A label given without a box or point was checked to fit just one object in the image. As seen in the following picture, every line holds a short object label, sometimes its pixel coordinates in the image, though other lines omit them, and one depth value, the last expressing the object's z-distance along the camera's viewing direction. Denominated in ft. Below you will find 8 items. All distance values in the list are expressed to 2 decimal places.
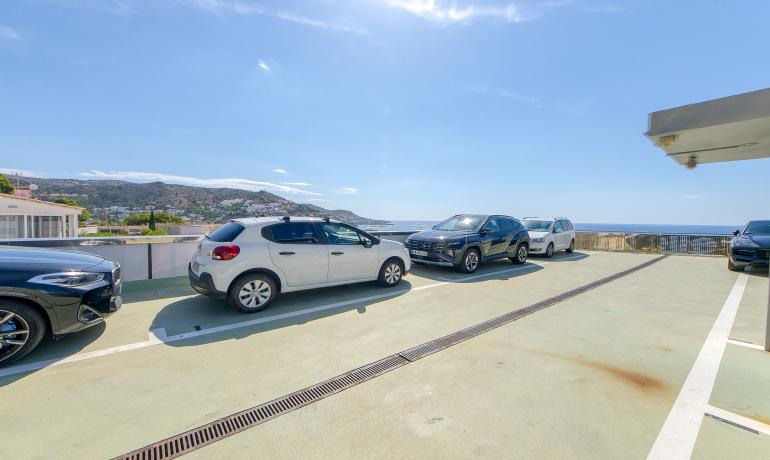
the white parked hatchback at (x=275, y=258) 14.46
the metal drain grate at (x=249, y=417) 6.40
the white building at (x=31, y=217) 46.62
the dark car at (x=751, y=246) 26.37
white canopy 10.58
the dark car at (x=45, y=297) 9.36
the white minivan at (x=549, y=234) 36.96
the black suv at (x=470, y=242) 24.86
